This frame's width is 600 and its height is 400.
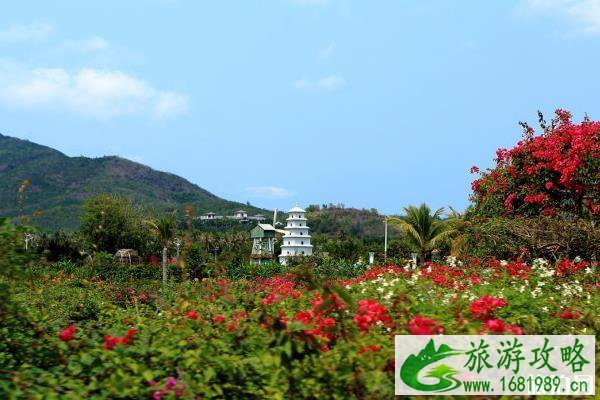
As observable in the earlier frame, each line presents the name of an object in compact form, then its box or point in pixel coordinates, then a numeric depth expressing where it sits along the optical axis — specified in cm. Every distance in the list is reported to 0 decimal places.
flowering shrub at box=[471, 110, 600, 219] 1524
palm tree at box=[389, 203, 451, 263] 2659
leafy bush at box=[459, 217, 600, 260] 1299
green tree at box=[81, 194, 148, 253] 4169
